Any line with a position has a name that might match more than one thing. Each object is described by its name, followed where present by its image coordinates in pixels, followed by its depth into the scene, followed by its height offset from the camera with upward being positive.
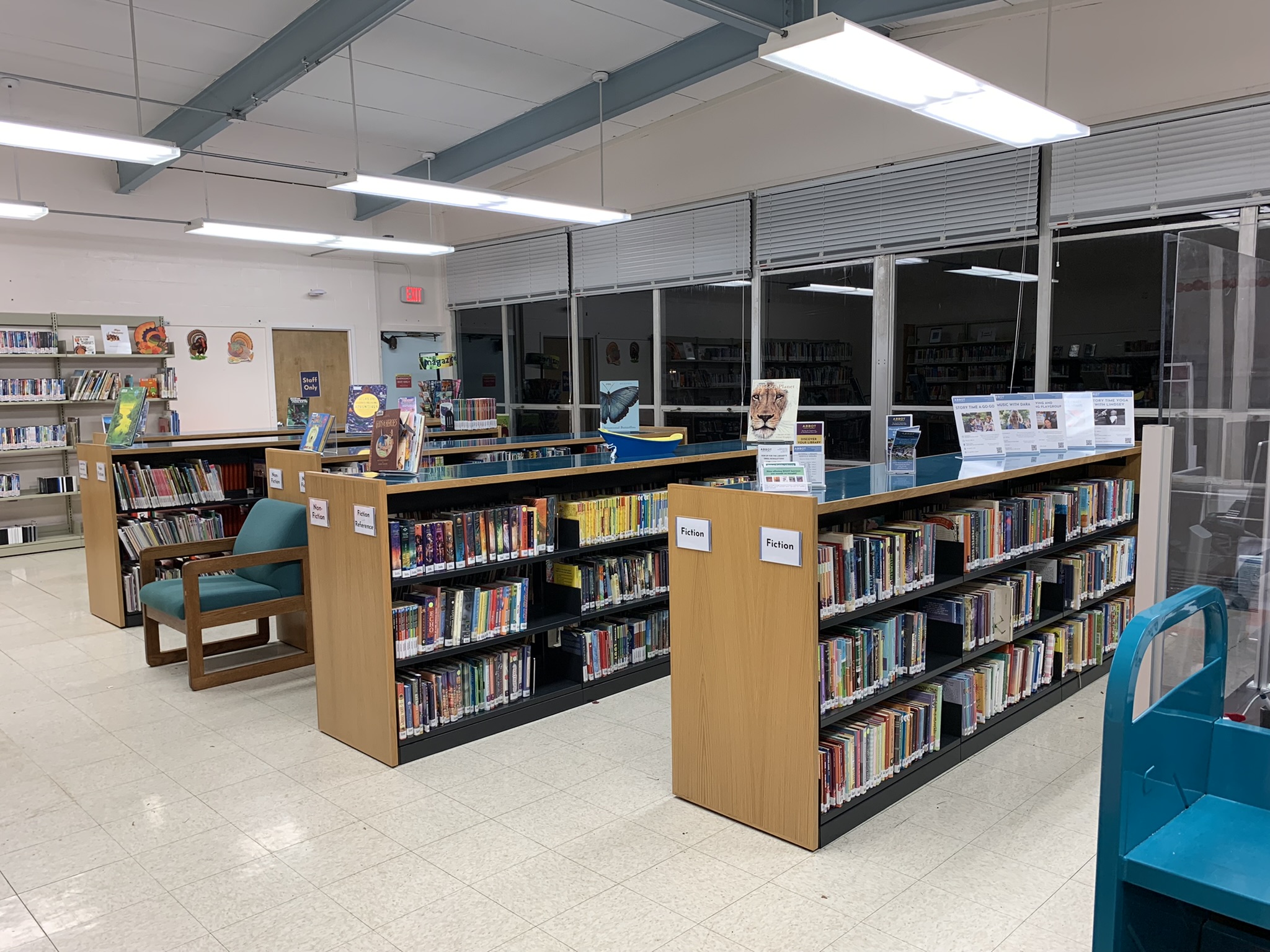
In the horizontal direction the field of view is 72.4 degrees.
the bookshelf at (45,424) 8.71 -0.23
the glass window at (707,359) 8.34 +0.33
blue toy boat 4.76 -0.29
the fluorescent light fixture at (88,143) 4.29 +1.32
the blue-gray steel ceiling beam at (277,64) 5.44 +2.38
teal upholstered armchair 4.56 -1.06
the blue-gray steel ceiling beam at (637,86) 5.34 +2.44
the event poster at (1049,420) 4.79 -0.17
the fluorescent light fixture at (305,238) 6.73 +1.35
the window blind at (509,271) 9.98 +1.51
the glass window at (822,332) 7.36 +0.52
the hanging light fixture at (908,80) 2.96 +1.22
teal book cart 1.62 -0.88
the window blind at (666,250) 8.13 +1.44
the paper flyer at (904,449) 4.01 -0.28
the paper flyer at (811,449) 3.34 -0.22
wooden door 10.55 +0.41
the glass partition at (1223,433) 2.09 -0.11
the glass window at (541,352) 10.12 +0.51
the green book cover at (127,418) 6.08 -0.13
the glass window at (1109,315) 5.88 +0.51
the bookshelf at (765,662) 2.87 -0.96
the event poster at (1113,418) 5.01 -0.18
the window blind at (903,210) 6.35 +1.44
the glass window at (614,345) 9.14 +0.54
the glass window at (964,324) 6.45 +0.51
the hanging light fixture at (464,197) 5.41 +1.34
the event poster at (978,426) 4.57 -0.20
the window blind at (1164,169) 5.32 +1.41
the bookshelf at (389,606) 3.61 -0.94
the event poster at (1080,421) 4.89 -0.19
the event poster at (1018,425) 4.67 -0.19
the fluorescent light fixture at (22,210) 6.54 +1.47
